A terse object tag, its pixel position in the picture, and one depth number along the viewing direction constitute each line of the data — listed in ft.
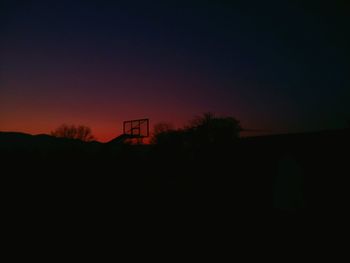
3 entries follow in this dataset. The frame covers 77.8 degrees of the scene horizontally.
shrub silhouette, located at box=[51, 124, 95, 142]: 138.92
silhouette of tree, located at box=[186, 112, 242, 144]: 124.36
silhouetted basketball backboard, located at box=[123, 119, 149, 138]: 86.67
